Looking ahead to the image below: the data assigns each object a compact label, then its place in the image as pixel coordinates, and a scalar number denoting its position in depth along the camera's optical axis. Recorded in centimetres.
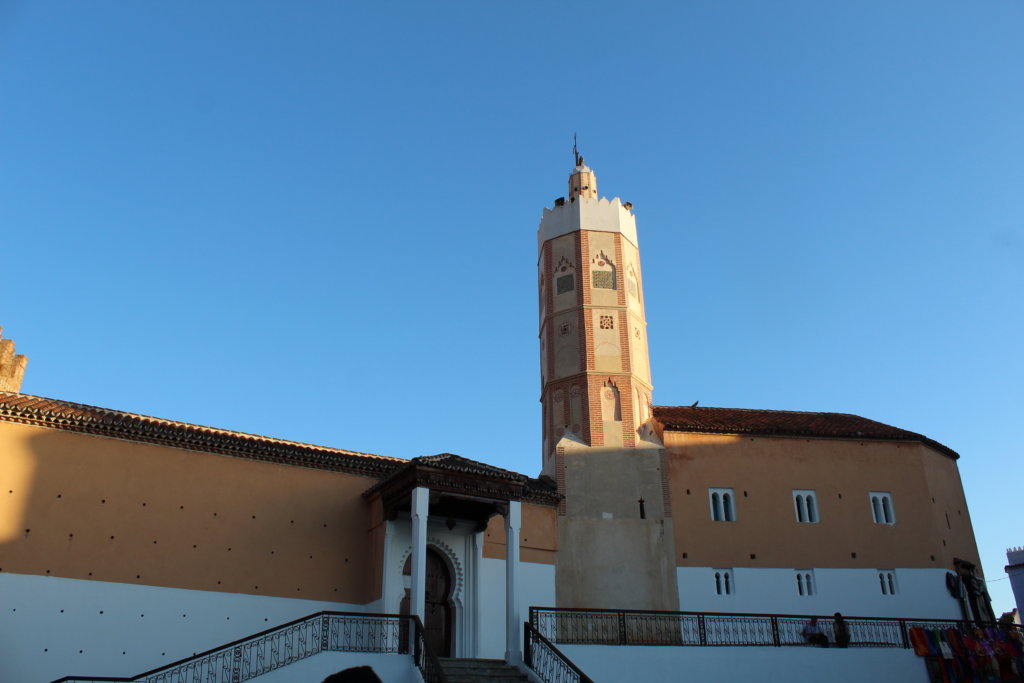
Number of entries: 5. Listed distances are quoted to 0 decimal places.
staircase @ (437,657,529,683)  1464
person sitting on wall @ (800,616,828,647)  1875
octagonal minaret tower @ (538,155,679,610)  2070
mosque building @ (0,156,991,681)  1553
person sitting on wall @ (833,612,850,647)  1891
